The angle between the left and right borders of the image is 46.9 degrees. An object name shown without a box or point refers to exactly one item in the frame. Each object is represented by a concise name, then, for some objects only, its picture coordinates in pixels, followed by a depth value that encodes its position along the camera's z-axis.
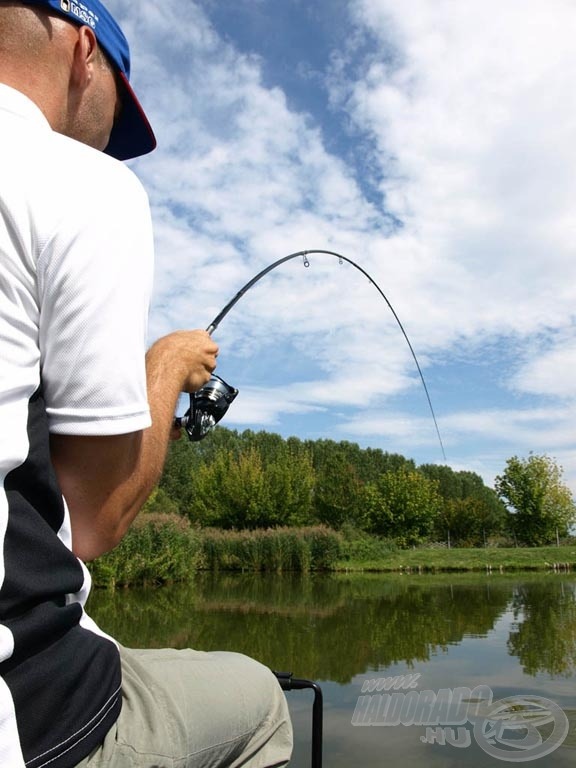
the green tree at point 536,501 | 36.25
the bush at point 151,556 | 17.19
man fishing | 0.77
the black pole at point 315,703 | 1.42
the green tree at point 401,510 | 36.66
